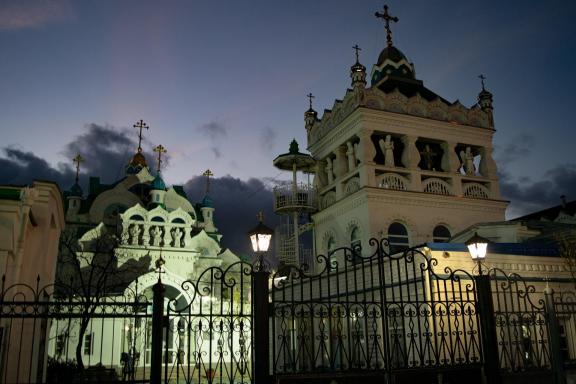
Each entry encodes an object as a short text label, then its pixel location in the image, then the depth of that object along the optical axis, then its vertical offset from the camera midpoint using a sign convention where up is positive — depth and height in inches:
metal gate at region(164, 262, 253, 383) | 338.3 +13.2
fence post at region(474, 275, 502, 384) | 419.2 +7.4
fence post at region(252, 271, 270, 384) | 354.9 +11.1
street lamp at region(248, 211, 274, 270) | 388.5 +74.1
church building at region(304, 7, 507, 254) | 940.6 +324.2
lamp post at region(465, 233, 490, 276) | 473.1 +77.9
